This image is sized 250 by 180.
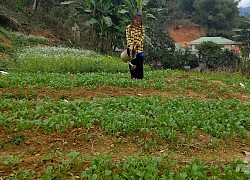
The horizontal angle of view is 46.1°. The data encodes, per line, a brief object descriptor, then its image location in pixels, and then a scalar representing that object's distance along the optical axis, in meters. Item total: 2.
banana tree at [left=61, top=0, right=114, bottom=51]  15.62
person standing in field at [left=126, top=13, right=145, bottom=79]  7.86
